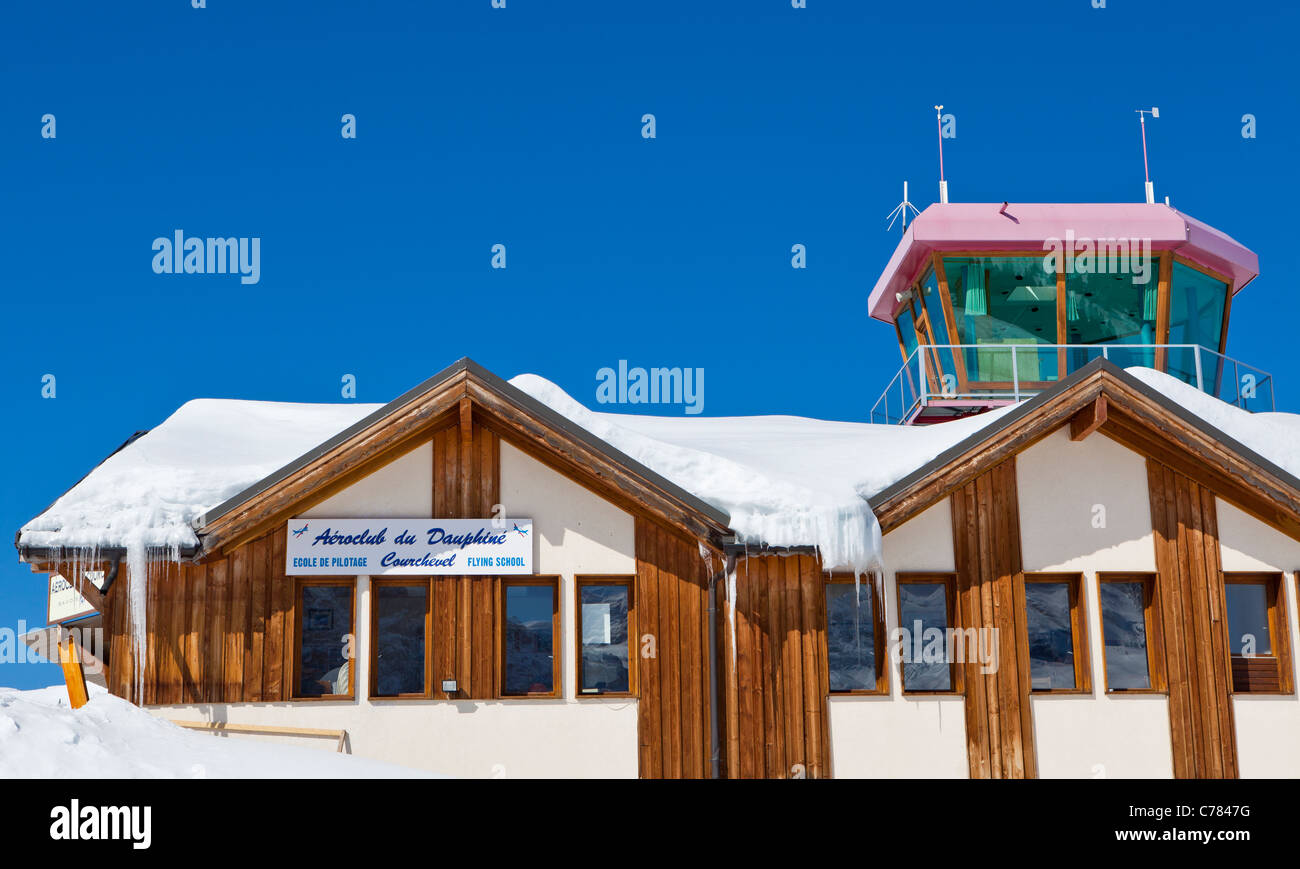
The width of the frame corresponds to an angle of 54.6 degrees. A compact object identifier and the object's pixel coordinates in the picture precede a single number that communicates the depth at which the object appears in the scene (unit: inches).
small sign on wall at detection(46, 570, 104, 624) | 852.6
